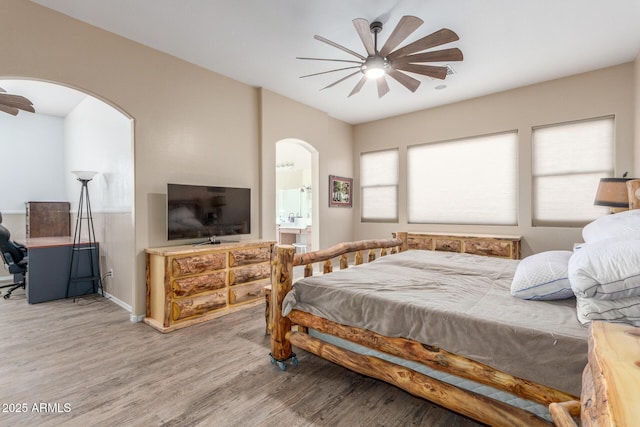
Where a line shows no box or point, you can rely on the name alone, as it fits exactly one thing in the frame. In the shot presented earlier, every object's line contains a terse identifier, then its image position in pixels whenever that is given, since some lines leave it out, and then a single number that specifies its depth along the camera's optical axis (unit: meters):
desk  4.07
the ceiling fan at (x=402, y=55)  2.37
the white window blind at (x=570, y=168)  4.01
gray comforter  1.31
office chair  4.17
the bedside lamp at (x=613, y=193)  2.88
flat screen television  3.47
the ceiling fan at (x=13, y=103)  3.68
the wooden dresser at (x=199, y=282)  3.19
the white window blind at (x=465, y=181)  4.71
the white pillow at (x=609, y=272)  1.21
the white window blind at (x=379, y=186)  5.95
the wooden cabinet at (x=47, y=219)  5.36
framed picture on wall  5.90
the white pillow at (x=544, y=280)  1.65
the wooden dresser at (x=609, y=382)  0.54
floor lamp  4.36
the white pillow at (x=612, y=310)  1.24
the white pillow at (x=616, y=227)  1.67
